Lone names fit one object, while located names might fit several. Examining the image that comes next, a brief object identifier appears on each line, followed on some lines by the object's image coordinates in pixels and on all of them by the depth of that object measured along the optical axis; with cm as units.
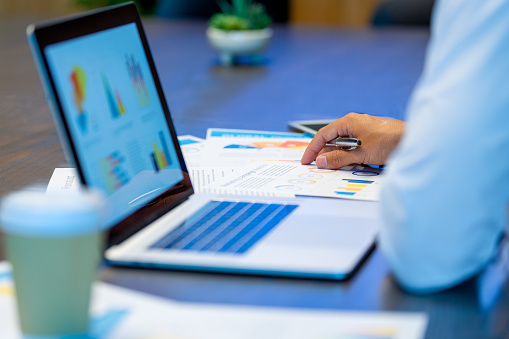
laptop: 151
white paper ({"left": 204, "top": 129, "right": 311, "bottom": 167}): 193
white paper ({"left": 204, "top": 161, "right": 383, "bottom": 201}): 174
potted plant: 320
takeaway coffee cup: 130
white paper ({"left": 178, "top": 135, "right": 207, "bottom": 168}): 190
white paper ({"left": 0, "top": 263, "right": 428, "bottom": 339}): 137
